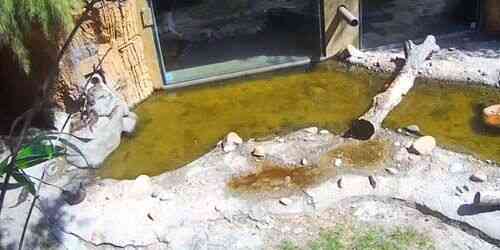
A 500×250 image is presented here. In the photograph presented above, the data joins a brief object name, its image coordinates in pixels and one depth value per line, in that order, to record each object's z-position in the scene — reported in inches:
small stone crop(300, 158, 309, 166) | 173.3
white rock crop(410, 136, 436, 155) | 170.6
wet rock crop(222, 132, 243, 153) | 186.7
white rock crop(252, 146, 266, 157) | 180.4
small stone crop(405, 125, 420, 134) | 188.9
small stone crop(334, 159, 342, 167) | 170.2
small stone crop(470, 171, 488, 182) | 155.3
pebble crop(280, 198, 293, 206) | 155.0
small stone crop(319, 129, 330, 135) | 192.7
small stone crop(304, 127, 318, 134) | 193.7
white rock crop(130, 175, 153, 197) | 165.5
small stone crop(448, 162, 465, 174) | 161.0
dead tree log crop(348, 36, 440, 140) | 187.3
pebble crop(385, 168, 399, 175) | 162.5
